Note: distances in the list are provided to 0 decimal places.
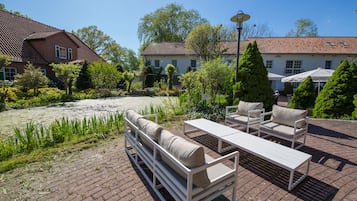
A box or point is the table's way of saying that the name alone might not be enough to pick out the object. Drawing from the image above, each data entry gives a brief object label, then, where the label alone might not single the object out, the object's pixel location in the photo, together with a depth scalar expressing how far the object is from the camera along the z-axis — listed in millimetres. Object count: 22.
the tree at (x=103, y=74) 14641
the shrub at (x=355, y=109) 5969
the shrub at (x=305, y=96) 7621
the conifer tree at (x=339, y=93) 6199
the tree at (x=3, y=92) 8553
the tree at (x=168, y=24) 29516
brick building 13703
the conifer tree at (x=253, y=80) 6488
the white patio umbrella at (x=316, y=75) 8281
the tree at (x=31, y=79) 10688
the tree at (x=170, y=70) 15867
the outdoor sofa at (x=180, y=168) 1761
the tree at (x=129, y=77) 16125
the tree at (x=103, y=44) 30500
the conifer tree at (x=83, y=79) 15422
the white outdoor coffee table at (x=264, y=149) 2533
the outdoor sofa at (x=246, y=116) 4691
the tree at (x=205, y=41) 16234
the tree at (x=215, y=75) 6949
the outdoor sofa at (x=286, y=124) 3770
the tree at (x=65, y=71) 11805
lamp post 5465
